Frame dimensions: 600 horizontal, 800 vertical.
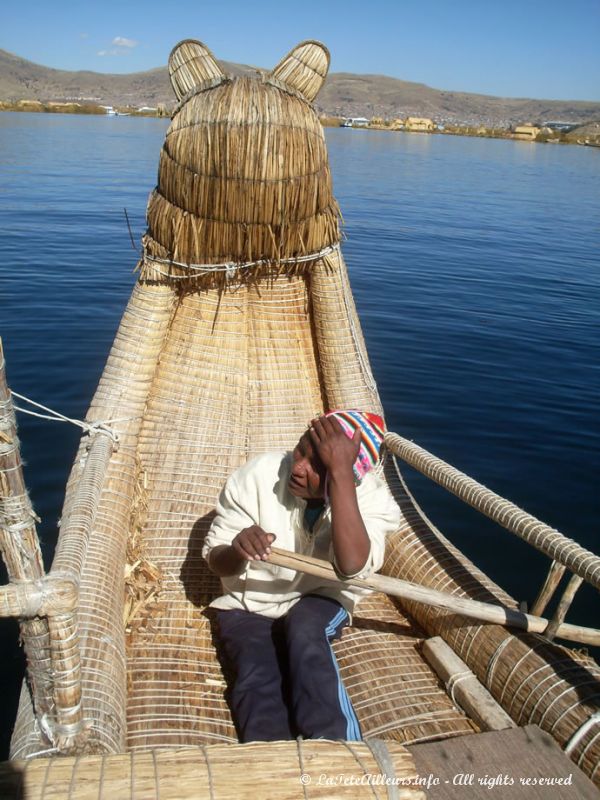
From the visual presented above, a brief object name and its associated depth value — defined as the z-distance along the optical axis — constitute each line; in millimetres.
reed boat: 1520
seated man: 1861
